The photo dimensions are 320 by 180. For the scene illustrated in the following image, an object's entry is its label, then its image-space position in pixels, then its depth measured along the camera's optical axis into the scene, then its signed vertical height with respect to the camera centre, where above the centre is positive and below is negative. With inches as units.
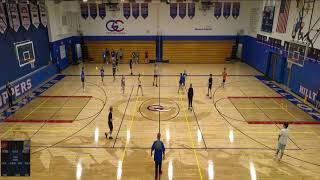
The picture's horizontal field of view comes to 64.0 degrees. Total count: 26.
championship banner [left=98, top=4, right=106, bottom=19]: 1180.1 +61.9
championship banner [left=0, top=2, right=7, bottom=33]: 661.0 +8.5
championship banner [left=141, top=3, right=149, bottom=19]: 1182.0 +64.9
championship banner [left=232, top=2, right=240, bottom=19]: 1182.3 +66.6
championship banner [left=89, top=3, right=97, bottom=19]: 1180.5 +64.0
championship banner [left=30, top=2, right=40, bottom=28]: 825.8 +29.3
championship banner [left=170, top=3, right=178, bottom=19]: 1185.4 +65.7
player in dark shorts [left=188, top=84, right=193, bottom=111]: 615.8 -168.0
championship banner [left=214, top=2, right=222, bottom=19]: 1184.3 +66.4
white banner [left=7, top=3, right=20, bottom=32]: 695.7 +21.8
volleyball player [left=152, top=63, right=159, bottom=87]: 857.6 -187.5
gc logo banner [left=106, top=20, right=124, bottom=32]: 1203.9 -3.3
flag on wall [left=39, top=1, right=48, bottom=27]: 884.0 +34.8
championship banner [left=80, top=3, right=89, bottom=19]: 1181.1 +63.8
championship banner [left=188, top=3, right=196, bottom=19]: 1182.9 +65.9
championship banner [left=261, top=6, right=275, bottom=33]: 934.4 +22.0
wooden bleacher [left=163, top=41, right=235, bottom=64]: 1235.9 -124.4
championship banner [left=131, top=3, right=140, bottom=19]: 1181.7 +64.7
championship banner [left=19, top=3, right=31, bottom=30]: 760.3 +26.2
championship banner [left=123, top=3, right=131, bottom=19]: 1180.5 +64.5
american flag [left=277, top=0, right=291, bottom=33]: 823.7 +28.8
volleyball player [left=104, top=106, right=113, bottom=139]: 473.7 -186.0
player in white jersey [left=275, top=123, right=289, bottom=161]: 394.6 -174.0
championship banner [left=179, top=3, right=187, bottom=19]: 1183.2 +65.7
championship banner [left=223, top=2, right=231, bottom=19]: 1182.3 +70.8
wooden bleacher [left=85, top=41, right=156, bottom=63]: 1230.3 -101.6
